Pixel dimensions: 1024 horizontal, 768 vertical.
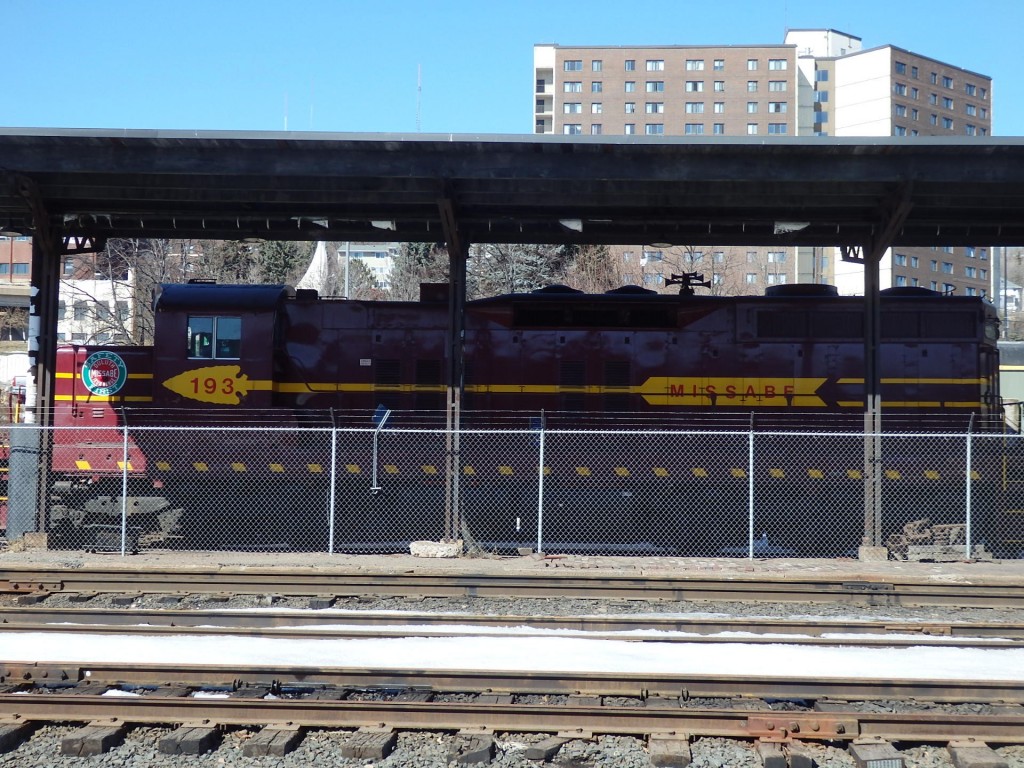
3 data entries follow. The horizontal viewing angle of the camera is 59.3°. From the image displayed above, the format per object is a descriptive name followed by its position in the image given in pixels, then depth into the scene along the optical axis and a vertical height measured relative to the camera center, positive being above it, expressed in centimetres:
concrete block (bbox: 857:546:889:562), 1370 -228
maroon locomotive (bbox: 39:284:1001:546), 1553 +50
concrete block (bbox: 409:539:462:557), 1384 -230
